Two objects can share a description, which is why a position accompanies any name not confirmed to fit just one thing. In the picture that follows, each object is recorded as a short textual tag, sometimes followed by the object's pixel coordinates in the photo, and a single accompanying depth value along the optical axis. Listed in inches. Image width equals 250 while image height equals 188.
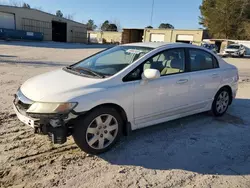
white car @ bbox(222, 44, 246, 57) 899.3
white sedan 94.3
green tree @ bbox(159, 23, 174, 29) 2947.6
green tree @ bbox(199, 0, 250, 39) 1342.9
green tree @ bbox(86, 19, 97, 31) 3249.4
